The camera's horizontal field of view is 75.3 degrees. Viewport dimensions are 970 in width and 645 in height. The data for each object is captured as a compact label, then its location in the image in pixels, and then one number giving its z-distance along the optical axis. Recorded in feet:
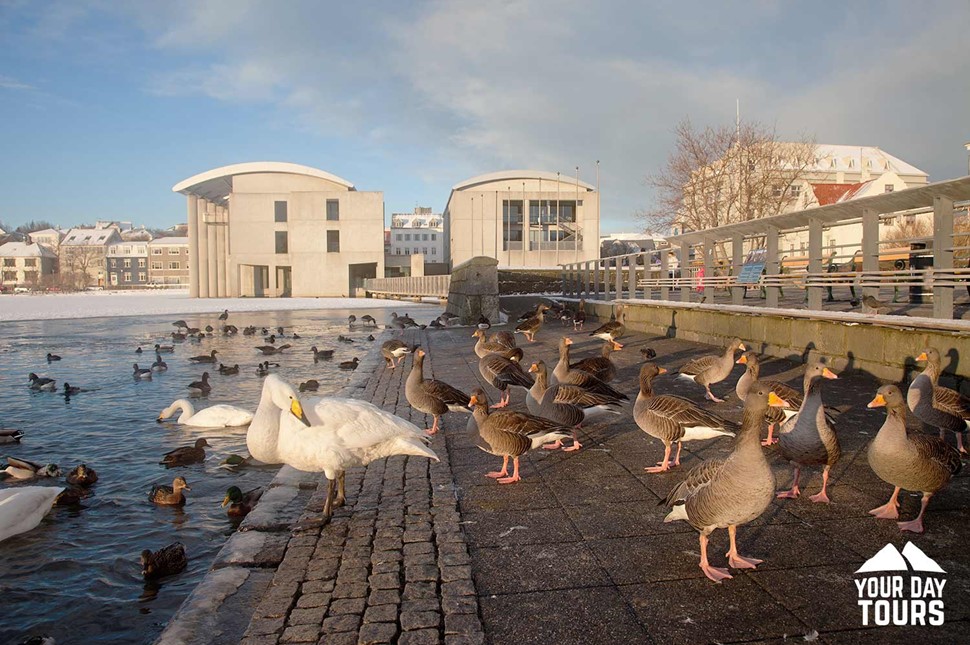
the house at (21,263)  449.48
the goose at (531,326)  61.41
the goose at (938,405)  19.40
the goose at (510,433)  19.83
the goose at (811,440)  16.40
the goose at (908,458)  14.39
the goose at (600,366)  32.02
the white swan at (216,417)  34.13
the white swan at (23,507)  19.23
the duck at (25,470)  25.16
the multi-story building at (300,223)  229.86
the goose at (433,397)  27.35
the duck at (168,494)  22.18
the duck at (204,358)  60.90
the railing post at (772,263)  42.80
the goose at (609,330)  49.83
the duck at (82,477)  23.65
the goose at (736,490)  12.29
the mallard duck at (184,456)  26.76
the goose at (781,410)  21.09
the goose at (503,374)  31.65
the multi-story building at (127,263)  495.00
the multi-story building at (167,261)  483.51
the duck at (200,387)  44.34
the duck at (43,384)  45.39
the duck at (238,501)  21.07
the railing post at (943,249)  28.17
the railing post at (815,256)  37.73
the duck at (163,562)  16.48
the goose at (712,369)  29.73
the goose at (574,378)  25.90
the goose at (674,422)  19.62
